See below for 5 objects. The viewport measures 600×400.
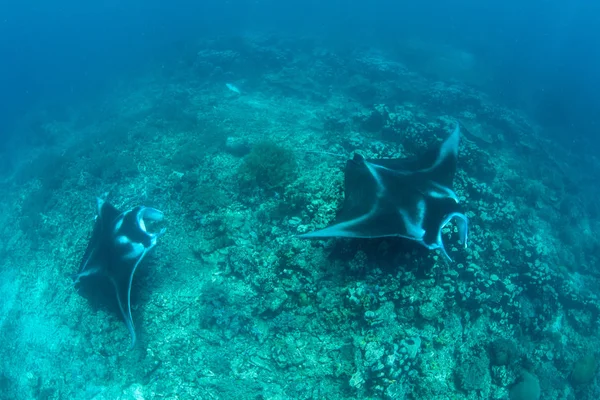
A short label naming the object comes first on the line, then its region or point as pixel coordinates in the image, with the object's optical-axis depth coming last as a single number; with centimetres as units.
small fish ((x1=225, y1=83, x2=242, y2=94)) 1470
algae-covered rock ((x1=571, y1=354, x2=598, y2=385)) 573
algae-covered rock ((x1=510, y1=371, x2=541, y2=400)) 469
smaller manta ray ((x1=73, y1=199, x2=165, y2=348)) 455
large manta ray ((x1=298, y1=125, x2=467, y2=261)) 377
